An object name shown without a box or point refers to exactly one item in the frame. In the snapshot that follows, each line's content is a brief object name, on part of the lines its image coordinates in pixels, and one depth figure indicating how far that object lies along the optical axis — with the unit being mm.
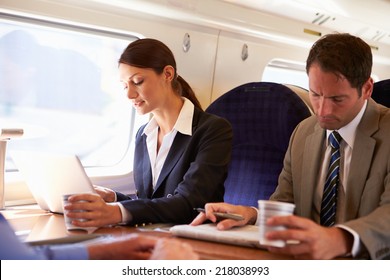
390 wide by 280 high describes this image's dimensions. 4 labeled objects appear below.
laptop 2015
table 1519
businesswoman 2107
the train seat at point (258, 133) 2539
